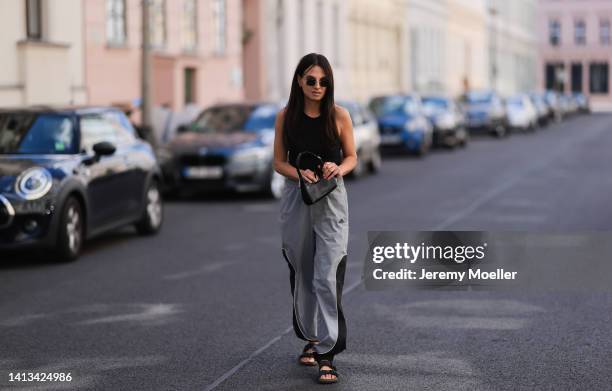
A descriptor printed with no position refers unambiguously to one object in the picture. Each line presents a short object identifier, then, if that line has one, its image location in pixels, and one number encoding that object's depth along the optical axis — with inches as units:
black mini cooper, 449.1
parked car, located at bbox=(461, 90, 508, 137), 1823.3
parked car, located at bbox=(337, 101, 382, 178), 927.0
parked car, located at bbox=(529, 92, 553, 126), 2323.1
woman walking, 261.3
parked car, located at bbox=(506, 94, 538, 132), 2011.6
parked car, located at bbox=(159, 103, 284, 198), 733.9
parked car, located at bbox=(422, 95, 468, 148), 1414.9
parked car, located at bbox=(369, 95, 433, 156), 1207.6
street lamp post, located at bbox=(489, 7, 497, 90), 2997.0
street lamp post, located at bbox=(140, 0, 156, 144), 869.2
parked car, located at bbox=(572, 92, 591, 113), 3523.6
